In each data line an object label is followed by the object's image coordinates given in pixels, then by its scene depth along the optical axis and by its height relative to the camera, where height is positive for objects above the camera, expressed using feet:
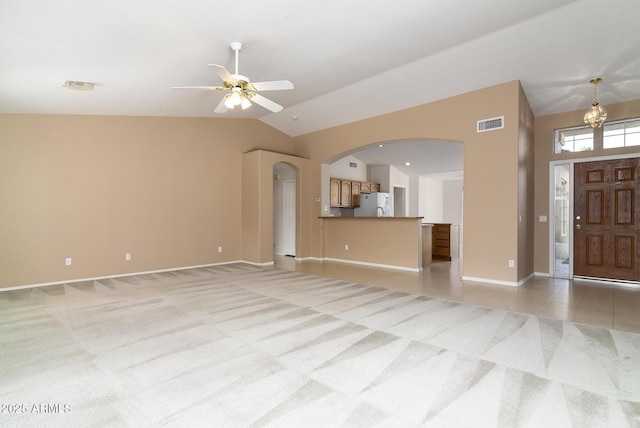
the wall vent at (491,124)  16.17 +4.72
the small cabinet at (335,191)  29.53 +2.20
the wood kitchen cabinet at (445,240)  25.68 -2.08
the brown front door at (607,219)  16.63 -0.21
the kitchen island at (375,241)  20.57 -1.84
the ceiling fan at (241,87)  11.04 +4.56
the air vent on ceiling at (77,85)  13.03 +5.35
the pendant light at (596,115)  14.40 +4.52
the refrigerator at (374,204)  31.17 +1.07
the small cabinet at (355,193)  31.94 +2.15
